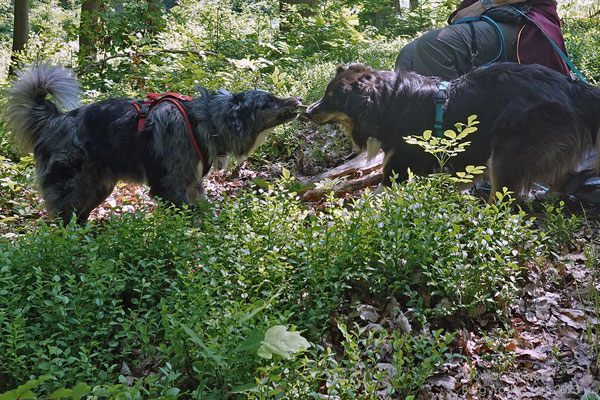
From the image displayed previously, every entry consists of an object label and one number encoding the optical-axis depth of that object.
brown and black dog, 4.67
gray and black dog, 5.21
